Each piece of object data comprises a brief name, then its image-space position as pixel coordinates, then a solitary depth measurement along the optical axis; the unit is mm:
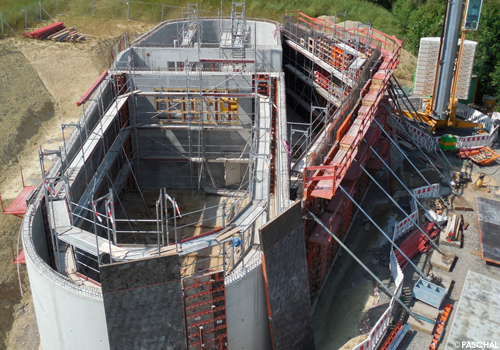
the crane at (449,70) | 27959
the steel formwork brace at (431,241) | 19383
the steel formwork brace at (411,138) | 24922
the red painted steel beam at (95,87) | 18131
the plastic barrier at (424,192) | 23328
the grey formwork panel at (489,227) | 19812
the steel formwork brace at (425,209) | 21281
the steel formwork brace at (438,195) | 22703
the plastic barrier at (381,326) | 14555
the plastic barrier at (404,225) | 20344
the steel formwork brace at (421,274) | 17928
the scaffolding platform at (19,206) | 16031
